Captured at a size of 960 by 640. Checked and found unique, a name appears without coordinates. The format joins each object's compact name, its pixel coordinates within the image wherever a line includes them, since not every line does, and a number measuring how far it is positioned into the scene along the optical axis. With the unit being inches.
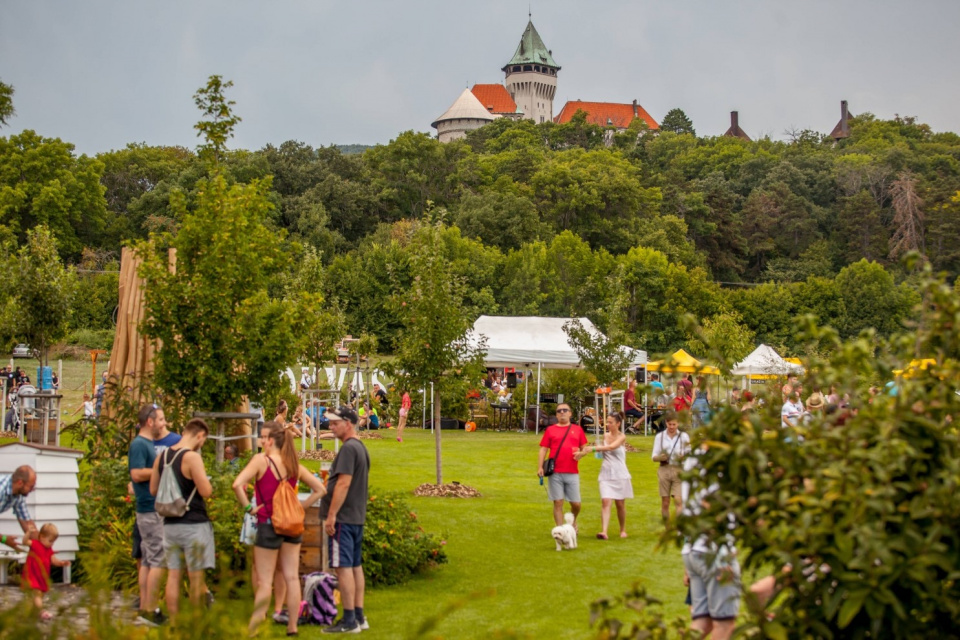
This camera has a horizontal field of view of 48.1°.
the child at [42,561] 329.1
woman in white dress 491.5
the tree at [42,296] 911.7
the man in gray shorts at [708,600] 246.7
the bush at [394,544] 392.5
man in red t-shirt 474.3
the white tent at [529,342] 1151.0
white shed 375.9
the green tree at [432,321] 665.0
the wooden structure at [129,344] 550.3
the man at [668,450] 427.5
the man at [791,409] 684.7
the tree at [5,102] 1850.4
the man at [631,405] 1030.6
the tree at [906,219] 3624.5
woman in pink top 303.4
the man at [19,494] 339.3
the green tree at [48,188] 2696.9
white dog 459.5
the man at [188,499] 294.2
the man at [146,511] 313.7
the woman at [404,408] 987.3
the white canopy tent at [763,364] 1260.1
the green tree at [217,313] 437.4
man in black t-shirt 315.3
